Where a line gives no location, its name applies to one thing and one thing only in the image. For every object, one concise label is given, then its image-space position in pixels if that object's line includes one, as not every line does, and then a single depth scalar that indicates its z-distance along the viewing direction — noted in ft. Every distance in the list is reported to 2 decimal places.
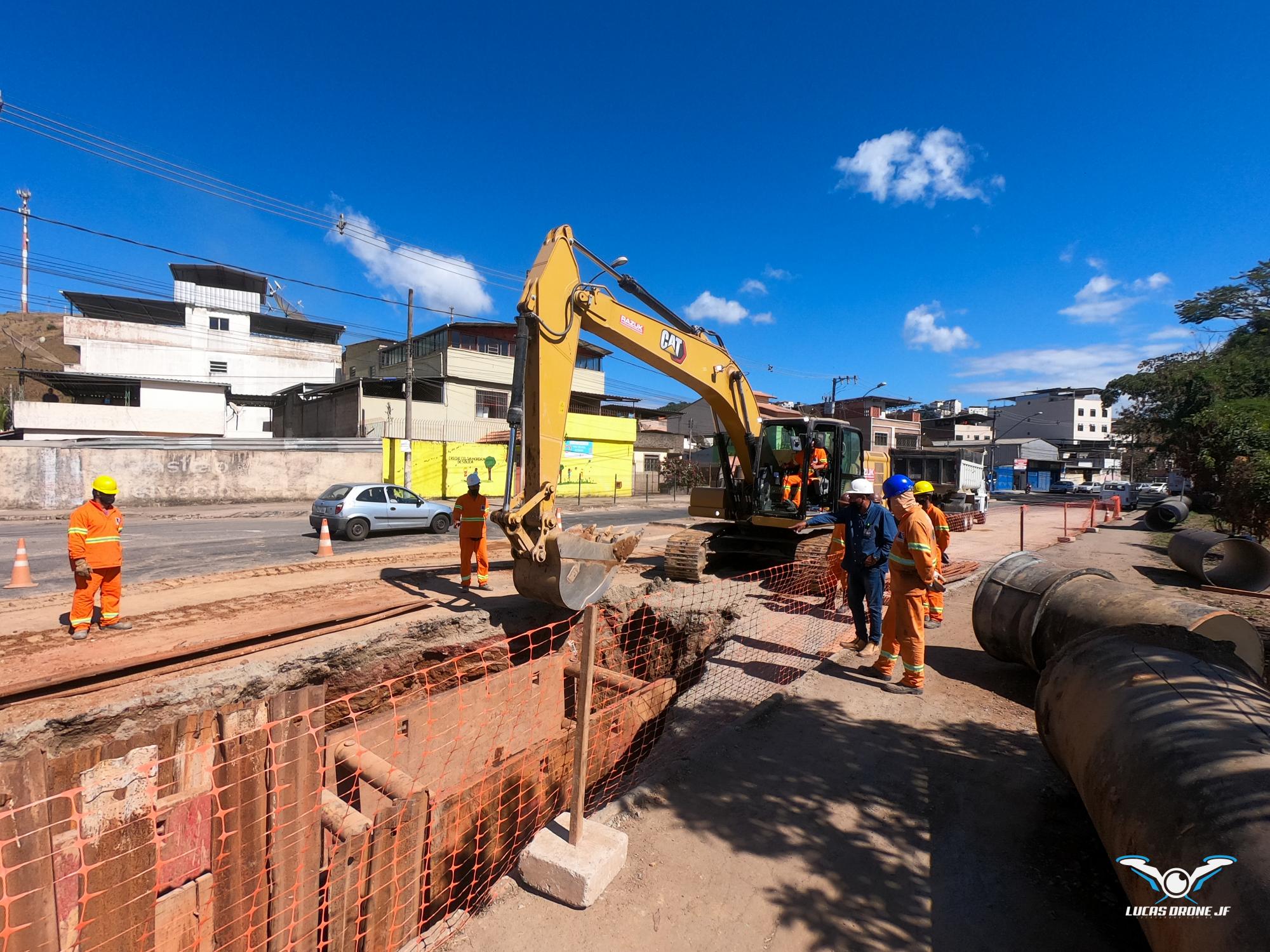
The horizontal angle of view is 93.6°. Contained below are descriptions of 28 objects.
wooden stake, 9.07
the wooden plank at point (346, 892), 9.39
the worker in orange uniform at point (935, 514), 27.37
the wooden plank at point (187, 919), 8.95
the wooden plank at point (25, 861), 6.09
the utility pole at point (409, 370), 76.89
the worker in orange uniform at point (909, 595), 16.08
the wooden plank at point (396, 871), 10.03
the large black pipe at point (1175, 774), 5.93
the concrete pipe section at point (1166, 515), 57.21
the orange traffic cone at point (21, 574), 28.67
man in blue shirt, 19.01
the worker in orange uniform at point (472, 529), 25.75
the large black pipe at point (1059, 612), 12.96
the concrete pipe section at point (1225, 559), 31.12
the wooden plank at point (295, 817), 8.61
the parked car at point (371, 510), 45.33
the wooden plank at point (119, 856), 7.22
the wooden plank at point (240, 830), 8.25
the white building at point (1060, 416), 231.30
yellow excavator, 19.01
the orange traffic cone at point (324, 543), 37.32
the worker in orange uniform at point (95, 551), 18.75
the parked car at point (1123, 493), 106.01
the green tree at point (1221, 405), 37.35
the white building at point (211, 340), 104.99
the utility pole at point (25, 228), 156.64
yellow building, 82.79
